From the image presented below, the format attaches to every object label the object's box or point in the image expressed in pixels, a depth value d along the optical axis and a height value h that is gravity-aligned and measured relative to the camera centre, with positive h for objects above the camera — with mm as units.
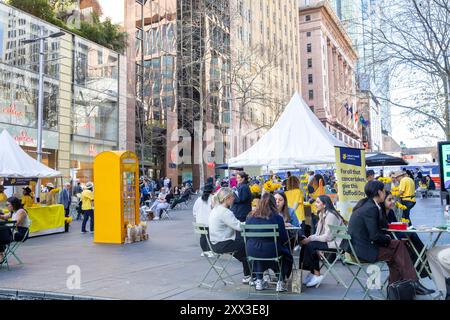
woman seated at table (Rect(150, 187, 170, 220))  19328 -1211
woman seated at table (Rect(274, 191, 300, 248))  7391 -579
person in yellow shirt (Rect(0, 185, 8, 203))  14077 -422
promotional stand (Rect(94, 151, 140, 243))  11883 -441
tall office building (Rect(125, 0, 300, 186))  35719 +9663
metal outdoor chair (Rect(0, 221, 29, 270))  8115 -972
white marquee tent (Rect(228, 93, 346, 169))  9773 +840
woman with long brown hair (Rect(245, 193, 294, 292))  5852 -933
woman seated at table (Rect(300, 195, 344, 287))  6422 -985
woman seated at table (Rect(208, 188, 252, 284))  6473 -788
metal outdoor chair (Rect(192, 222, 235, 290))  6559 -1265
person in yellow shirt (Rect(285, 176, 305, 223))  9305 -461
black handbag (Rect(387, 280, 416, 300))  5191 -1415
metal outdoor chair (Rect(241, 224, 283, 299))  5746 -766
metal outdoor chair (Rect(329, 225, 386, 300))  5441 -1120
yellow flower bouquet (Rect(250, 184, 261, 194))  12562 -307
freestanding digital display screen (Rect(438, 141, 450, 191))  12664 +497
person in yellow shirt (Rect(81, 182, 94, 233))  14273 -791
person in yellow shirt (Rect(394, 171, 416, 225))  12188 -491
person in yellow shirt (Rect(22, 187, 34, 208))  13727 -489
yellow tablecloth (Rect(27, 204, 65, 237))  13688 -1237
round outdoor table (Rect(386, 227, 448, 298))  5781 -975
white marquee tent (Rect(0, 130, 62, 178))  13805 +652
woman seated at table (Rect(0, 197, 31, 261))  8742 -752
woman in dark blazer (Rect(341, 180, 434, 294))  5363 -855
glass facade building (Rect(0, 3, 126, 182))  25672 +6154
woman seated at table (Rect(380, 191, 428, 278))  6301 -951
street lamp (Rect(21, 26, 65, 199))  20166 +4193
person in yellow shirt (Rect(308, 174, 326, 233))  10850 -338
